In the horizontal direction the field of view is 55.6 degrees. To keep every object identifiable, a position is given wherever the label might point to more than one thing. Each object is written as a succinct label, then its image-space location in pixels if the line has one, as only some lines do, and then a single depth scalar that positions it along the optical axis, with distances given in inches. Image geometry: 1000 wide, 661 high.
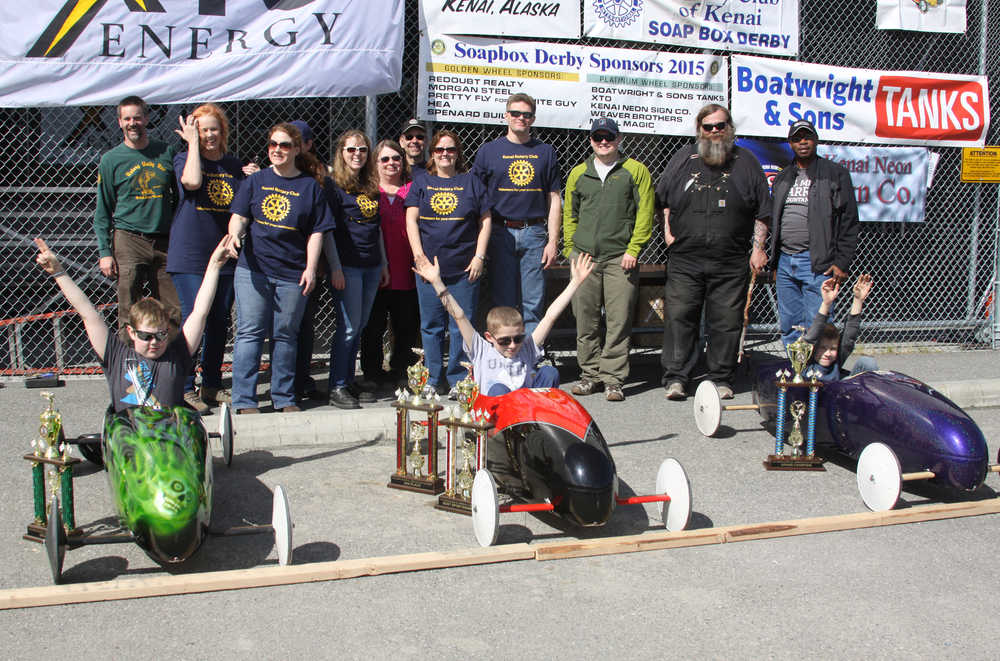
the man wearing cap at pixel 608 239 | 300.2
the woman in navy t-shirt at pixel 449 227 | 281.3
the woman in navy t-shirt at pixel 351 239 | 276.8
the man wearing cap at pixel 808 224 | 301.6
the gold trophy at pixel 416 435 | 203.5
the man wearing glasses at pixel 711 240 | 298.2
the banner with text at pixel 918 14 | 401.7
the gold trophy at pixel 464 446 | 189.8
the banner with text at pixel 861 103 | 379.6
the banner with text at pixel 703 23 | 358.6
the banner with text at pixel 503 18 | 336.8
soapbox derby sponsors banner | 339.6
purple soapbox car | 195.8
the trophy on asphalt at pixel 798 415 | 227.5
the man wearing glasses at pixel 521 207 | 295.6
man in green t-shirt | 267.6
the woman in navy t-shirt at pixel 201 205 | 262.8
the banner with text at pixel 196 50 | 302.0
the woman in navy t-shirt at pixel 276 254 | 257.6
